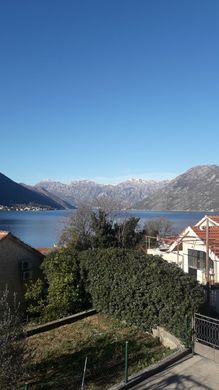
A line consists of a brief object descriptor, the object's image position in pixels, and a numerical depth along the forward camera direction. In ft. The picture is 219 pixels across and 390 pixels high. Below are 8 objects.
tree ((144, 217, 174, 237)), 208.10
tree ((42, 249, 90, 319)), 69.51
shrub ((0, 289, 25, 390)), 35.96
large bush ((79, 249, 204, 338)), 50.37
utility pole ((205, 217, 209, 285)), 63.69
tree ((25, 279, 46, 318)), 72.54
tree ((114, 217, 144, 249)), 137.35
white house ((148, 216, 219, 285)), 83.15
